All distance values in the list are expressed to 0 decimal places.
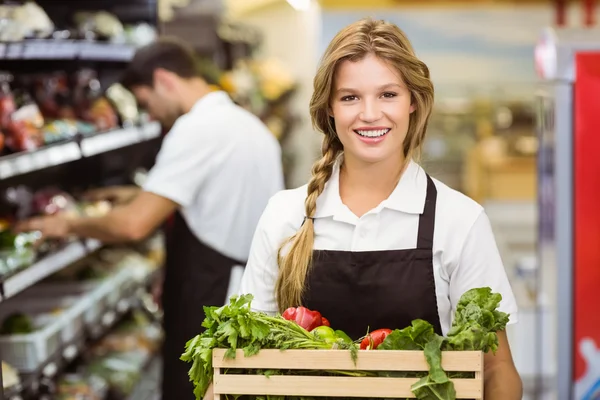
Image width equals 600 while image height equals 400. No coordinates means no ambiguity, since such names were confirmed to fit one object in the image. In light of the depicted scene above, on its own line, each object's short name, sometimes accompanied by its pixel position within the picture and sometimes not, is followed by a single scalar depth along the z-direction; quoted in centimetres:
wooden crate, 186
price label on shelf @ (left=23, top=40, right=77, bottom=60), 365
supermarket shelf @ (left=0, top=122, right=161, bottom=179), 342
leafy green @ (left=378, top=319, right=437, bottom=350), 191
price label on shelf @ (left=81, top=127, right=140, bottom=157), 427
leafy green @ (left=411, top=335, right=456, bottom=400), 183
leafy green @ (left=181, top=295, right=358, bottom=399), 193
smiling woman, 218
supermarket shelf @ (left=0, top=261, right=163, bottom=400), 369
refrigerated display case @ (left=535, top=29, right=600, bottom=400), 367
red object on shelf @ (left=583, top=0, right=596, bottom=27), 1026
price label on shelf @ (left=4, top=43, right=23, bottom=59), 341
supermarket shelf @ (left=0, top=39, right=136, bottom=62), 351
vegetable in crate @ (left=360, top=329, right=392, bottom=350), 201
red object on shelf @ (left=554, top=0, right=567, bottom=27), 1049
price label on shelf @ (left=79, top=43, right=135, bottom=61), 440
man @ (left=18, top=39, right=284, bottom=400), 385
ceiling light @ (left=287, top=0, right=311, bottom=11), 1083
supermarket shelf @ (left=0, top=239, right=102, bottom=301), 332
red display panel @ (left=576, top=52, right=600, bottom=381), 366
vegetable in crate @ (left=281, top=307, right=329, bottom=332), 212
